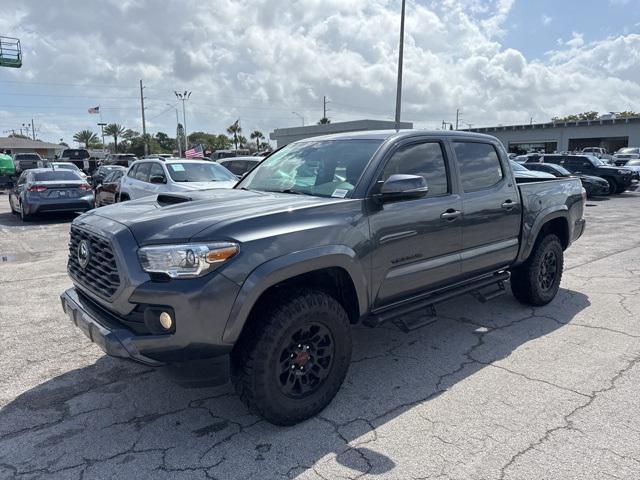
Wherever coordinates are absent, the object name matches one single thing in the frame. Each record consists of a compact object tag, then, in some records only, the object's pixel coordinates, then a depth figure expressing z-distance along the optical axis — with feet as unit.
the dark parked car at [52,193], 39.58
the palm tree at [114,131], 259.19
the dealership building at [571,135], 158.51
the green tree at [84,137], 281.00
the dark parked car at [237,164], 49.30
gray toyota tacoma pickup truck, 8.74
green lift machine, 104.47
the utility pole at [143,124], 187.62
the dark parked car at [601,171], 66.08
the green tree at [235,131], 257.34
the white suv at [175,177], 32.60
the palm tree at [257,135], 270.75
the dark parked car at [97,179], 58.11
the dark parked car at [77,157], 118.52
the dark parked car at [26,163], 99.20
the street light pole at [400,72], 63.57
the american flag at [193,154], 71.77
